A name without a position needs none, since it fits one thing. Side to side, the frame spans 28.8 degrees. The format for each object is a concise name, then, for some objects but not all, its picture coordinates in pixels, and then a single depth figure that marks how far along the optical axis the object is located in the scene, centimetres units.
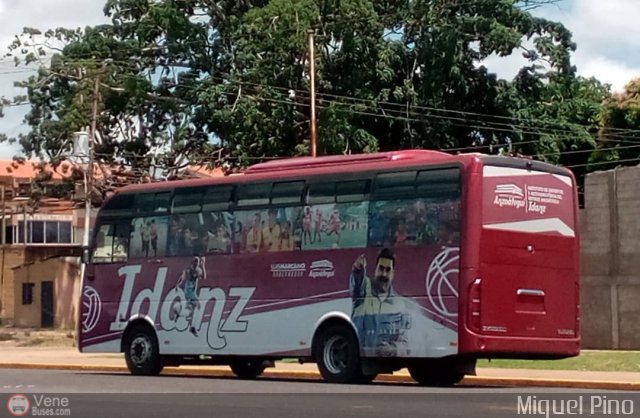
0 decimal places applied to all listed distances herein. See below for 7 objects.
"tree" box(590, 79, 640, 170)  4581
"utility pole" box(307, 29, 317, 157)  3637
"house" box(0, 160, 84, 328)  4766
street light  3934
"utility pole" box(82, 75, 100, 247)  3925
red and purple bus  1959
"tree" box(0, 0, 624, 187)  4262
